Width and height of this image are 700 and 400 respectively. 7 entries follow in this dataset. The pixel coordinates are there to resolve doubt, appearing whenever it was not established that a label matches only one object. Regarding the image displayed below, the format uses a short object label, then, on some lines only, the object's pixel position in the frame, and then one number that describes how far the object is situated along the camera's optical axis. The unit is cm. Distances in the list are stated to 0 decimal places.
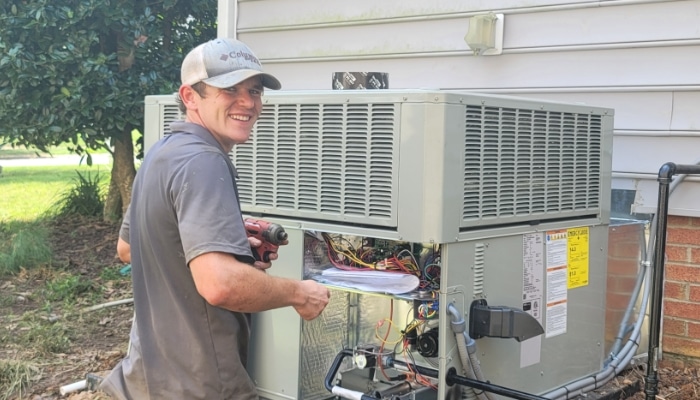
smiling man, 205
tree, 618
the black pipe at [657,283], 320
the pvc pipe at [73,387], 411
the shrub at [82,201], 814
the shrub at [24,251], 658
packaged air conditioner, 271
